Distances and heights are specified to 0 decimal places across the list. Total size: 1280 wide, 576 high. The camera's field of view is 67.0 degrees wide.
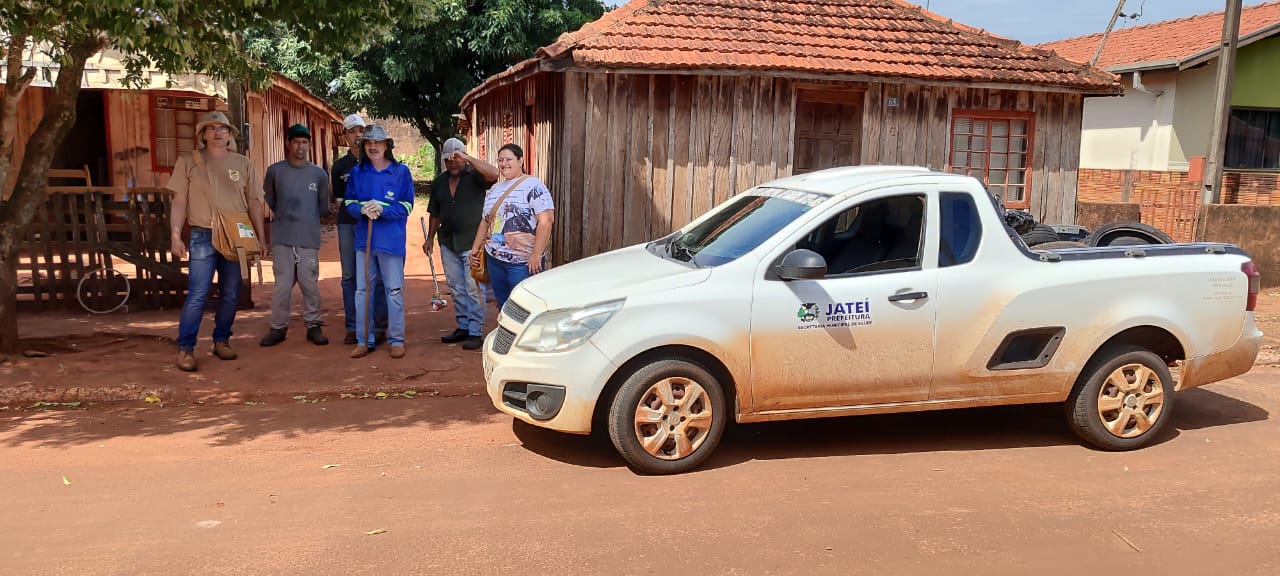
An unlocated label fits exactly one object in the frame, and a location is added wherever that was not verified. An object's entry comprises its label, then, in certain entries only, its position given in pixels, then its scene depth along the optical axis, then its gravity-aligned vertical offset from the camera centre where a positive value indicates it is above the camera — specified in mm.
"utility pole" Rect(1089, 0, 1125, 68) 21406 +3428
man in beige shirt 7141 -272
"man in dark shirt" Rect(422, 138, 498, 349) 8102 -415
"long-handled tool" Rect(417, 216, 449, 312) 9695 -1337
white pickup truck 5051 -803
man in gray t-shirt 7781 -396
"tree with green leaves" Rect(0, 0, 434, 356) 6344 +852
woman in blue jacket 7582 -396
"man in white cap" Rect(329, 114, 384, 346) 7852 -742
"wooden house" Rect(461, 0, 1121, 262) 10023 +769
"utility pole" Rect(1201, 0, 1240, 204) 14445 +1169
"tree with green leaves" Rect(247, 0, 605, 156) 25438 +3099
